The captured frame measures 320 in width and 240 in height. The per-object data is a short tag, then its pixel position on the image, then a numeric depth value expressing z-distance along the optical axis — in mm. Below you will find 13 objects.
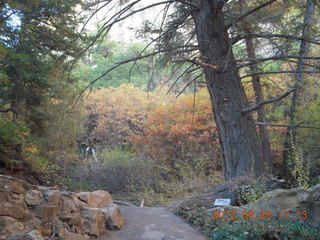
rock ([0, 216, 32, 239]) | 3322
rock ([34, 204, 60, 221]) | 3875
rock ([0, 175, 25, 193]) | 3577
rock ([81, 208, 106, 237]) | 4488
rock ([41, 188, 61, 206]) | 4131
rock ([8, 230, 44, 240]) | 3254
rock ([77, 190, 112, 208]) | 5163
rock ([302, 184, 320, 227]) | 4066
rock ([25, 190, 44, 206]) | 3848
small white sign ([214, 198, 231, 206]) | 5206
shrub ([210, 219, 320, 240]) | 3802
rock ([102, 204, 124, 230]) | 4962
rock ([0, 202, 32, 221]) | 3475
